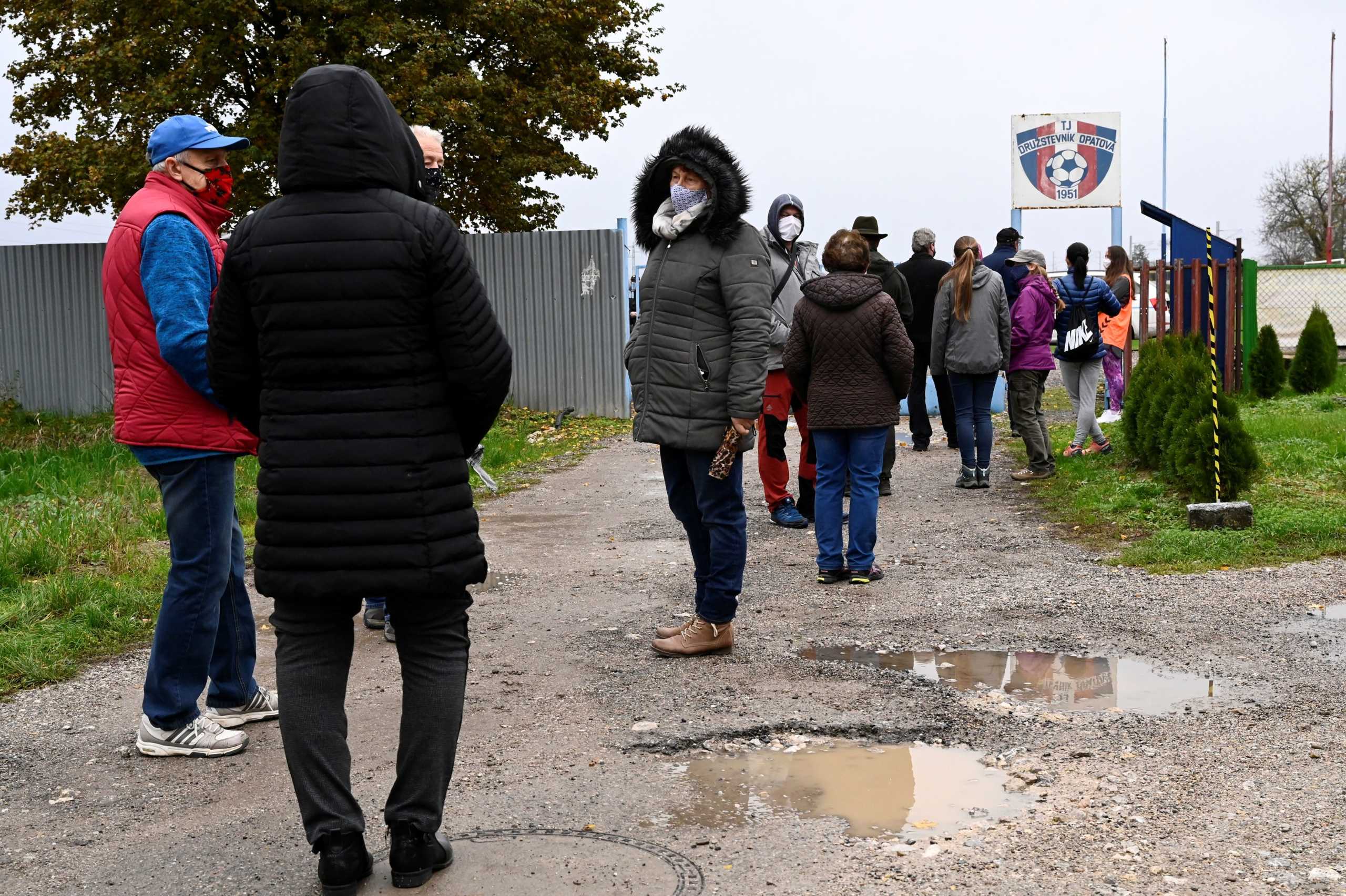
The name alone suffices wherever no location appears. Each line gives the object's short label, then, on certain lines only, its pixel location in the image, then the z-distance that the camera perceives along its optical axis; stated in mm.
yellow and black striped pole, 8266
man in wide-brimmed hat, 10273
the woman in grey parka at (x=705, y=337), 5465
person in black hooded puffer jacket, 3258
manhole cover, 3377
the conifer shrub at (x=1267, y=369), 17297
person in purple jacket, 10789
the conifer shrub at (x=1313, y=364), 17750
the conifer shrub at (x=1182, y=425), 8344
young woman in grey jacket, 10297
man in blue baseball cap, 4312
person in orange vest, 12891
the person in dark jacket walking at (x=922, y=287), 12172
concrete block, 7840
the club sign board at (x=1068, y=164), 19219
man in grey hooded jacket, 8703
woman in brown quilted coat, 7188
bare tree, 53375
